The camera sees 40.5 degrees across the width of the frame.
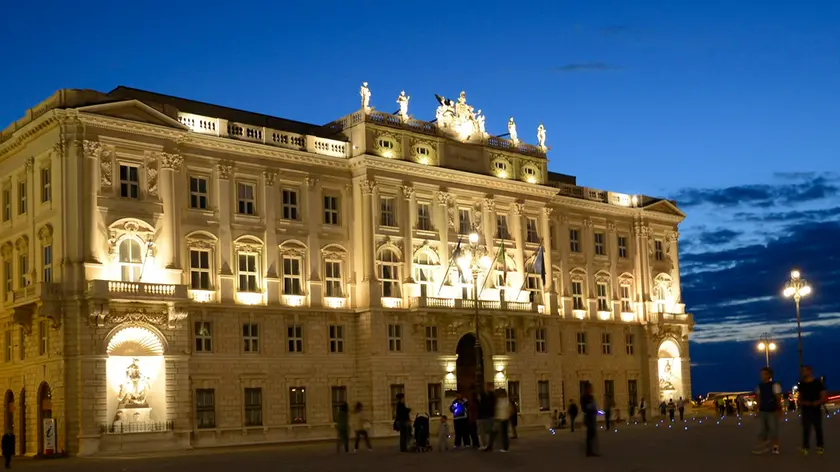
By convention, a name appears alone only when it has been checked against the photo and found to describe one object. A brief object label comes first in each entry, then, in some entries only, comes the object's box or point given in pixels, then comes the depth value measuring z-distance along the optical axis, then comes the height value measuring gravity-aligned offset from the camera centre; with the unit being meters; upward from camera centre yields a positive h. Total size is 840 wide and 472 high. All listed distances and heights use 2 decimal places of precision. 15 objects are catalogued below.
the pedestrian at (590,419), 29.45 -1.79
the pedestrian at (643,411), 69.75 -3.84
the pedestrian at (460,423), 38.41 -2.29
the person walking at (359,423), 39.34 -2.25
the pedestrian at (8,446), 39.94 -2.65
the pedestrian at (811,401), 26.14 -1.35
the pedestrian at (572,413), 56.96 -3.12
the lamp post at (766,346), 85.53 -0.20
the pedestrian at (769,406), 26.59 -1.46
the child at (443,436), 36.03 -2.55
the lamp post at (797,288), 53.62 +2.57
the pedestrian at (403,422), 37.97 -2.17
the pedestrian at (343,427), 37.84 -2.25
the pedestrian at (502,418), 32.59 -1.88
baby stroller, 37.81 -2.56
